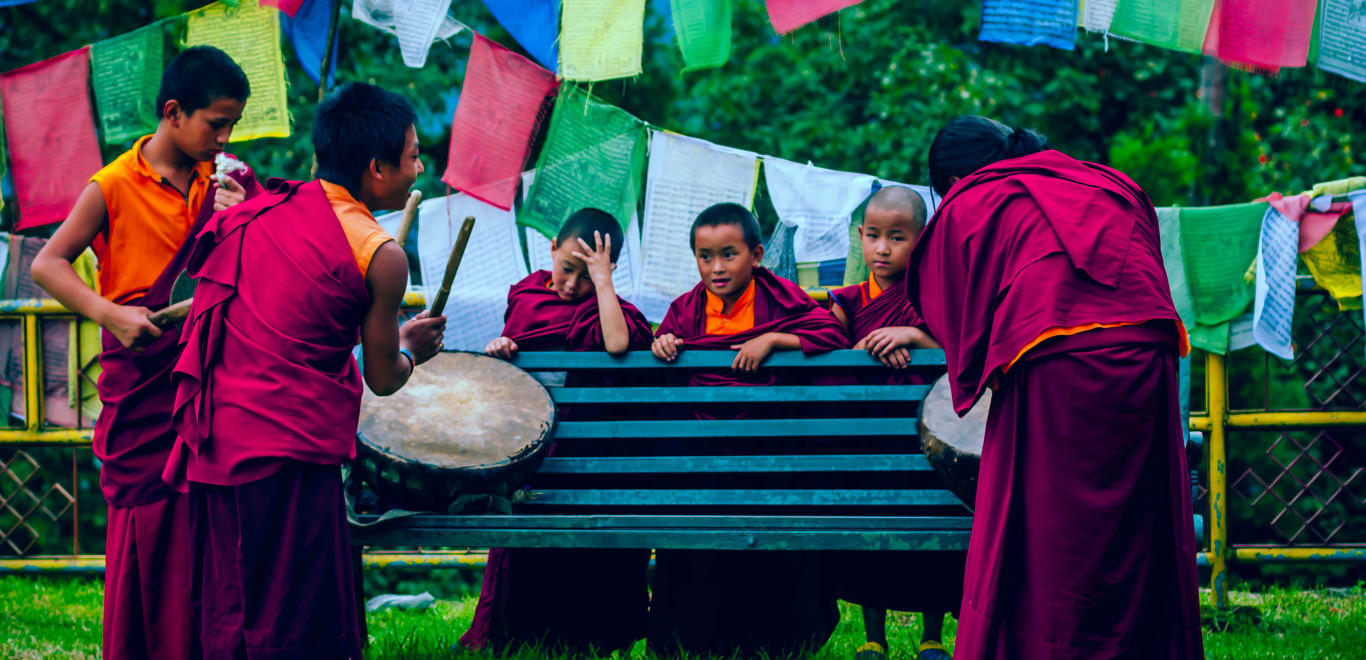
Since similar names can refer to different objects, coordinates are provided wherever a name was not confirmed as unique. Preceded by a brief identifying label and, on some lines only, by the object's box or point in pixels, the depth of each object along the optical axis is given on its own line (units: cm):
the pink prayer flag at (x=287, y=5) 849
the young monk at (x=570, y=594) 684
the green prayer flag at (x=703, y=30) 839
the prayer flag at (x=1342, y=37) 795
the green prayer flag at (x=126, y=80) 900
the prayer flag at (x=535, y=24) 868
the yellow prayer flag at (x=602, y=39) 844
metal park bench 540
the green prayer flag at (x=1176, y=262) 838
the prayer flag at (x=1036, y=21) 804
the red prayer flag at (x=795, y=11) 809
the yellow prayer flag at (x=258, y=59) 884
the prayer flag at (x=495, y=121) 889
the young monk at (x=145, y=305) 559
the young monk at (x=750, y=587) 655
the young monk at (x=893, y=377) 641
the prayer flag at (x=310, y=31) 898
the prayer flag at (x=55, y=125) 902
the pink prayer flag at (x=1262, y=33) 796
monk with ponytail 448
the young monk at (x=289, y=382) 457
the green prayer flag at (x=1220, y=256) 827
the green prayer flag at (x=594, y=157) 902
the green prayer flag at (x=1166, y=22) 805
